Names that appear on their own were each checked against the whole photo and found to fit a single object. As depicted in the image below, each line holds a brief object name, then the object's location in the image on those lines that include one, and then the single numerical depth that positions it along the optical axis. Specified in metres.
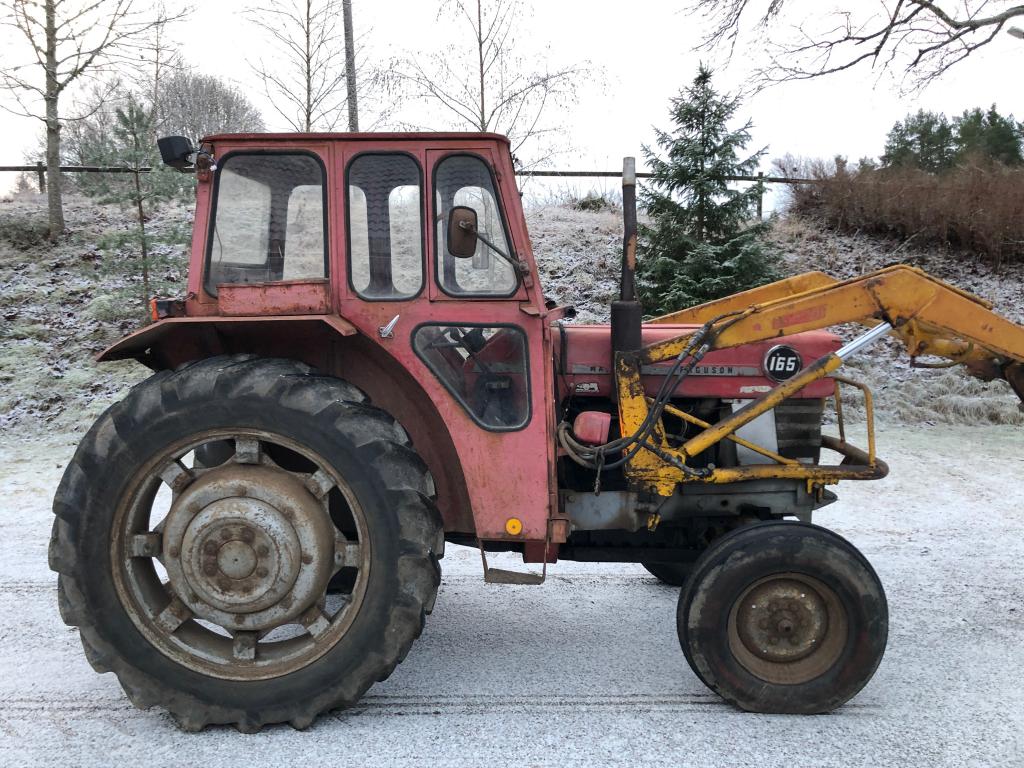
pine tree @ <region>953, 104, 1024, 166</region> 22.32
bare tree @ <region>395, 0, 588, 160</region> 12.42
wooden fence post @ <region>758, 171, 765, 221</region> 10.13
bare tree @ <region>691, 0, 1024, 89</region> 12.20
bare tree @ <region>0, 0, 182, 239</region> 12.55
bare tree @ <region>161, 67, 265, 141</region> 27.78
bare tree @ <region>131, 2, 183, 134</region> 13.13
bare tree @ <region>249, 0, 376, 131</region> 12.57
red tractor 3.03
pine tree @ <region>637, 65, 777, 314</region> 9.91
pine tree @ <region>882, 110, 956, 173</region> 23.76
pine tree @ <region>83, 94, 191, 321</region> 10.64
